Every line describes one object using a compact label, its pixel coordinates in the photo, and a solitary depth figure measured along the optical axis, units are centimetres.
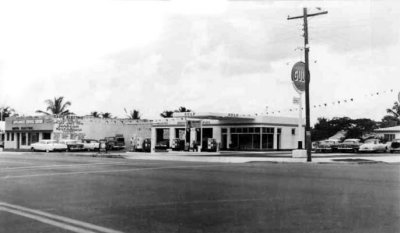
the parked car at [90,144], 5824
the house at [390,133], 6391
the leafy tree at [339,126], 8188
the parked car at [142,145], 5588
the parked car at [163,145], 6019
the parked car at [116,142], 6121
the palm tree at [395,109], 7938
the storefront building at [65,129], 6550
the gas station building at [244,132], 5703
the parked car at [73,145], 5669
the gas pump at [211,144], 5103
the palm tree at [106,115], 9159
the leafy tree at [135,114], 8731
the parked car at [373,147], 4654
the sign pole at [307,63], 3199
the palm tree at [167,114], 8921
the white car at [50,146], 5547
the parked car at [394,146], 4804
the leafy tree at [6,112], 9738
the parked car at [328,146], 4797
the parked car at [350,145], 4679
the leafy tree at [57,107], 7606
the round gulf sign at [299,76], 3316
